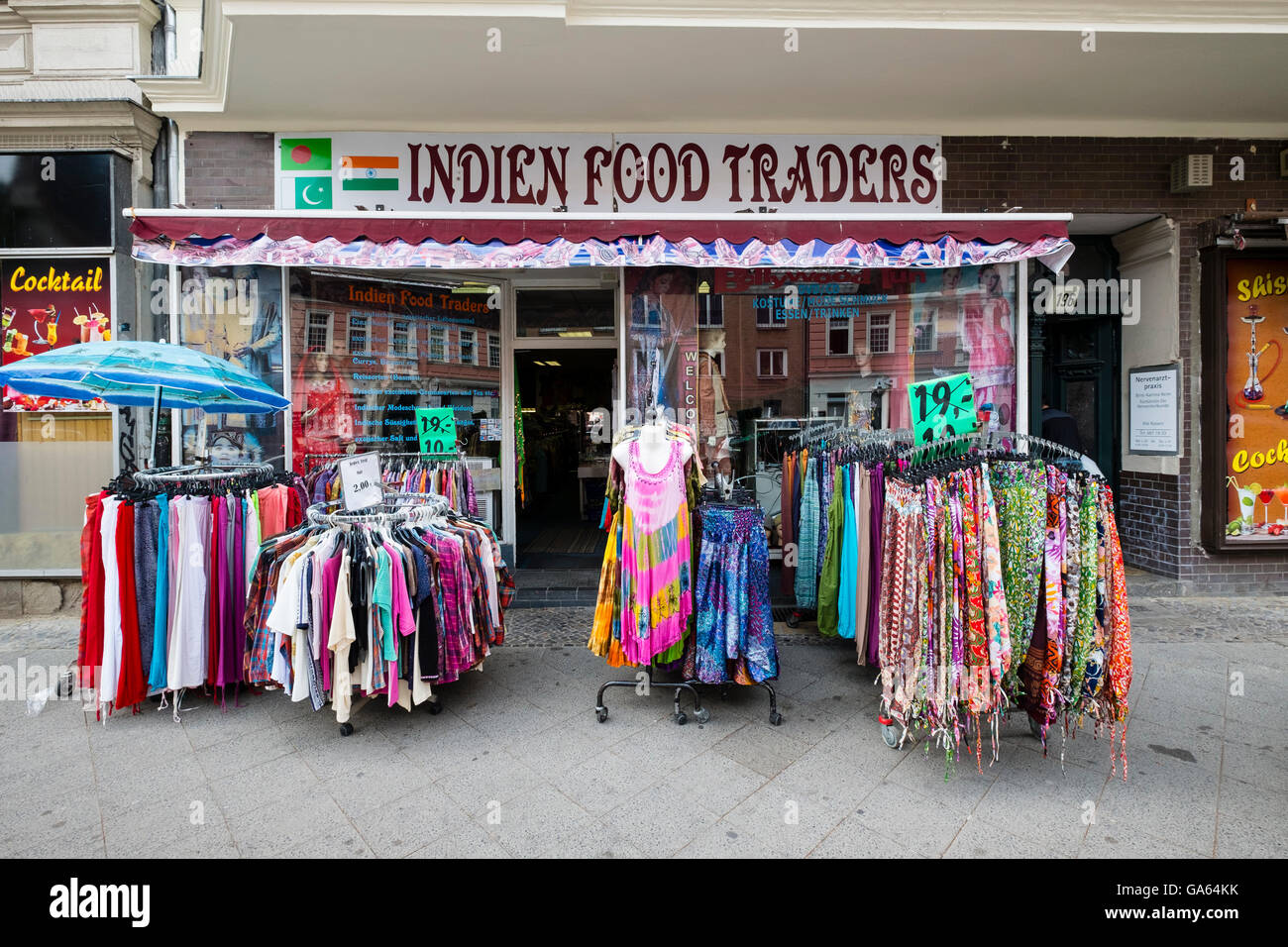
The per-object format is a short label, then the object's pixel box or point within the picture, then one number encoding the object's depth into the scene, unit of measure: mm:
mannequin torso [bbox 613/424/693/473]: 3826
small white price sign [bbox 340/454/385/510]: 4133
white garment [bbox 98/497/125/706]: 3889
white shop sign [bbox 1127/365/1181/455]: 6738
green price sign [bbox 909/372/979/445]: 3514
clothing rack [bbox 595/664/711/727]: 3893
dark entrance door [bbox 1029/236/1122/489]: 7445
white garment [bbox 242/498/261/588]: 4230
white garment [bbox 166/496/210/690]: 4016
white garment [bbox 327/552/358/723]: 3508
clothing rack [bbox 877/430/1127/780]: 3260
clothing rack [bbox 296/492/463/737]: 3832
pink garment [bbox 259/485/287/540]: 4422
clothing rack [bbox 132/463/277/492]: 4195
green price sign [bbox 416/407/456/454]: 6715
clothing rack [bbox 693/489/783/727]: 3859
